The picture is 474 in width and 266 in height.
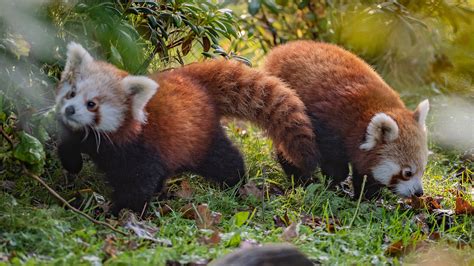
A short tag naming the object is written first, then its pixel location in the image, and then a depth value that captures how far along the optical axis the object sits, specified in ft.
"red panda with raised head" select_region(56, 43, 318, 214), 27.55
